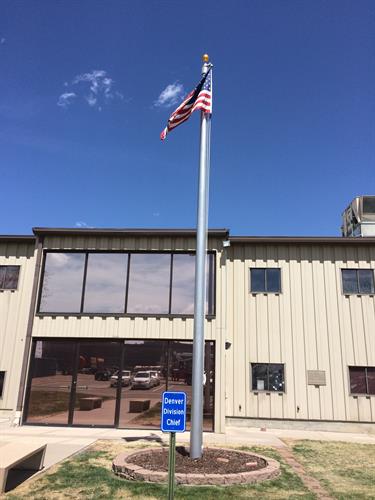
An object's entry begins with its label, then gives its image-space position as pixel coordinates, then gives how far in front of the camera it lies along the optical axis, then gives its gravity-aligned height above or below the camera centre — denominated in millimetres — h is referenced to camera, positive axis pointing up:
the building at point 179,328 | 13523 +1352
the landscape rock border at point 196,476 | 7141 -1773
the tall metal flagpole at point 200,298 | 8844 +1529
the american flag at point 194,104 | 10273 +6399
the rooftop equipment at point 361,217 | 17281 +6391
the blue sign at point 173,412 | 5641 -565
